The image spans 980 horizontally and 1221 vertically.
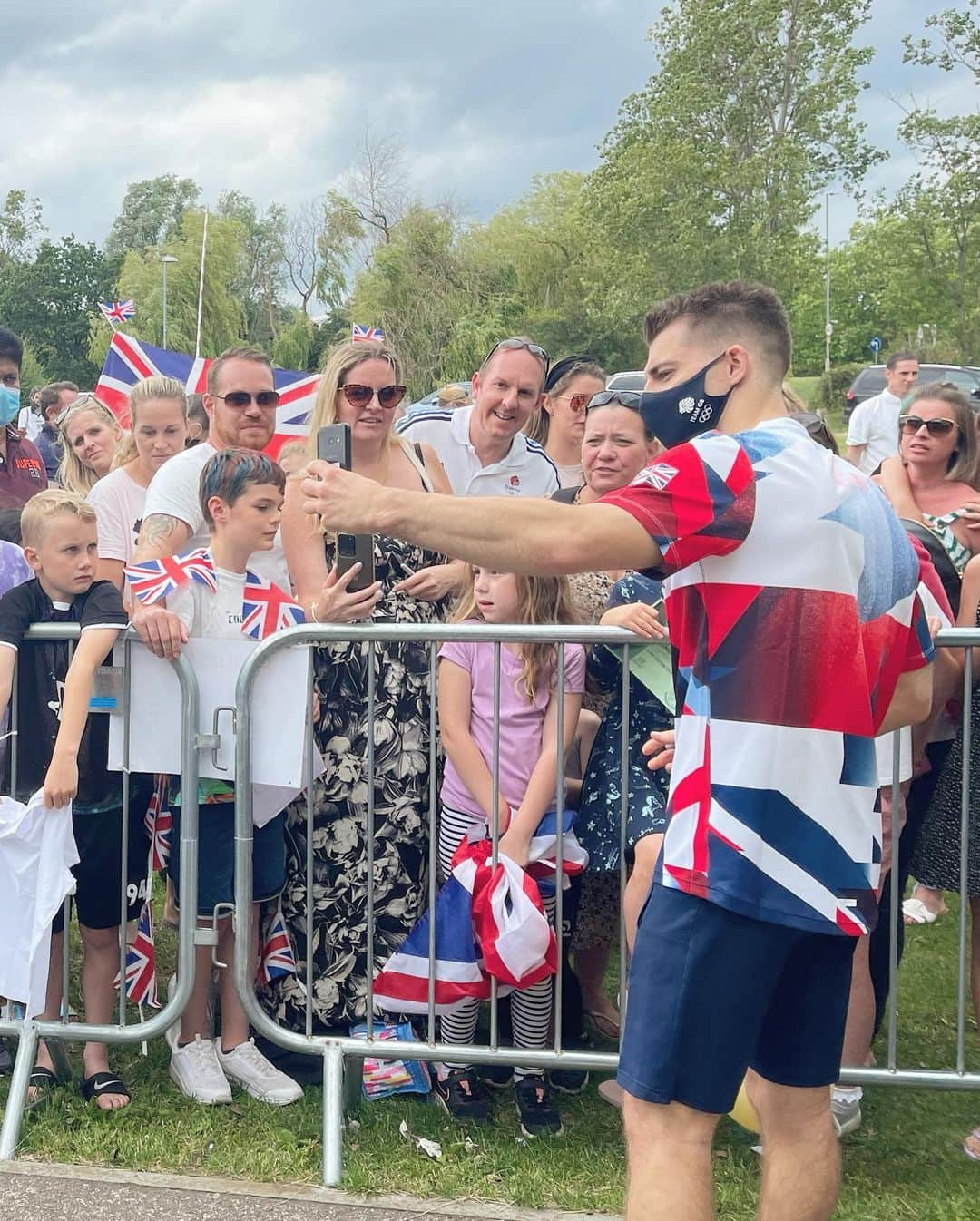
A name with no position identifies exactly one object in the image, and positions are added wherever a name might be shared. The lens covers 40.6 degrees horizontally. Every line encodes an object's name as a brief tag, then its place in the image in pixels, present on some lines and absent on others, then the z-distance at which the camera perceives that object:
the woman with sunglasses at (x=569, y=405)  5.80
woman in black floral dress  4.21
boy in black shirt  3.97
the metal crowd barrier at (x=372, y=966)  3.64
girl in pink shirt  3.96
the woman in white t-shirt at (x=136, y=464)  4.91
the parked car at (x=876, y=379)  22.89
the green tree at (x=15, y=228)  87.81
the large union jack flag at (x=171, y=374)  7.12
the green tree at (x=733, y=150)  32.62
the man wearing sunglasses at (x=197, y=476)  3.87
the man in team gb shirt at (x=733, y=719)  2.40
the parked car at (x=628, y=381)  21.39
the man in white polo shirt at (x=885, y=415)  11.96
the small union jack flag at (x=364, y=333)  5.63
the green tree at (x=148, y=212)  112.12
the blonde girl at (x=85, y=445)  6.44
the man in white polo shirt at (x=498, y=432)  5.19
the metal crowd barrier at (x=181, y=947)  3.89
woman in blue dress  3.73
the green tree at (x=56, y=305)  77.44
